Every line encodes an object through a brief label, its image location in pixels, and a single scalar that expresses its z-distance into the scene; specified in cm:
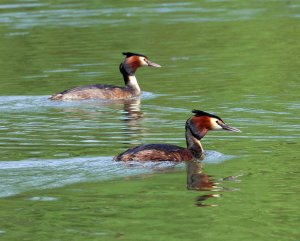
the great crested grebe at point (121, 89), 2411
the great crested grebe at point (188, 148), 1641
